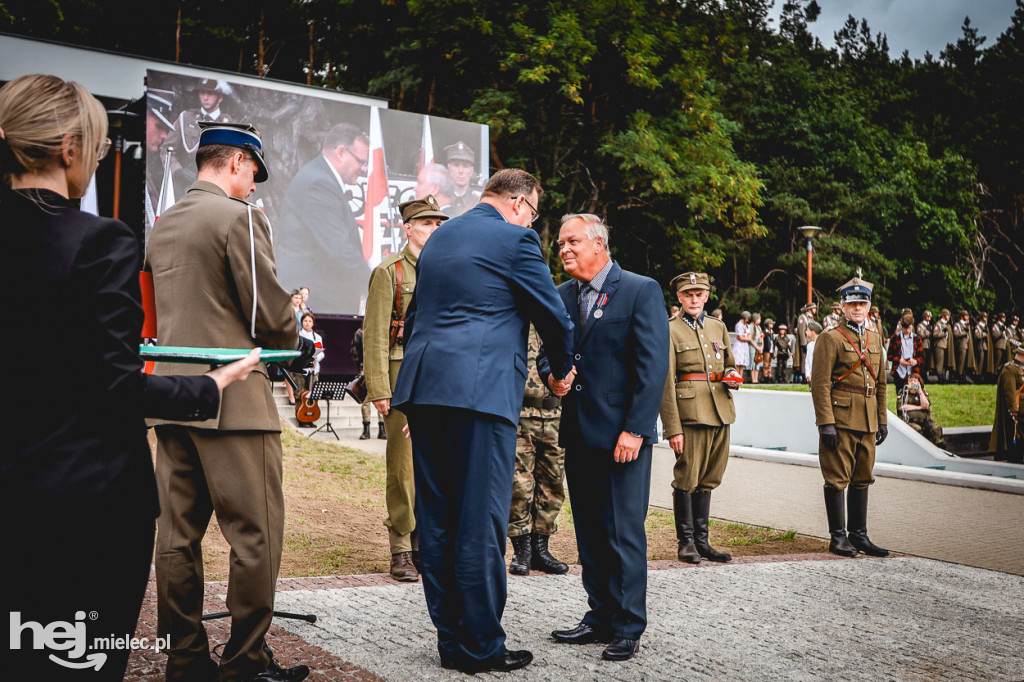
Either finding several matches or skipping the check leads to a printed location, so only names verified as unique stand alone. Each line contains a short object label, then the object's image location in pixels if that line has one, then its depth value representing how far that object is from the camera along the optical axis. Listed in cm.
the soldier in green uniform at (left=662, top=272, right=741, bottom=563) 693
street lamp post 2703
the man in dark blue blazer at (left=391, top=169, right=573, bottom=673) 383
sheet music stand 1481
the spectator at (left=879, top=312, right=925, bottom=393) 1789
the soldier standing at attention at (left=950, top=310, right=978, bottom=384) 2989
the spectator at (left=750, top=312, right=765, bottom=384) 2722
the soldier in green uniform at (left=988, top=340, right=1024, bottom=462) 1323
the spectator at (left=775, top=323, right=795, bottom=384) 2916
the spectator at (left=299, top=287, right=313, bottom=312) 1595
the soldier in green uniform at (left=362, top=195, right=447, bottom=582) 562
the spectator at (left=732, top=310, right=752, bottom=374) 2642
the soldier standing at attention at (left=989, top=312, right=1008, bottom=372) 2978
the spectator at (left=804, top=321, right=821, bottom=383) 2356
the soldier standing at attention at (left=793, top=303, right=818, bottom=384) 2398
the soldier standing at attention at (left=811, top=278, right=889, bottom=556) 739
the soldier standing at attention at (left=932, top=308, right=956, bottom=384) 2941
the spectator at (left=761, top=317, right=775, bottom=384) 2861
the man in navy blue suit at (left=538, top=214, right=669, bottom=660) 440
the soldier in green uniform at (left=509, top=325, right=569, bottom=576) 606
